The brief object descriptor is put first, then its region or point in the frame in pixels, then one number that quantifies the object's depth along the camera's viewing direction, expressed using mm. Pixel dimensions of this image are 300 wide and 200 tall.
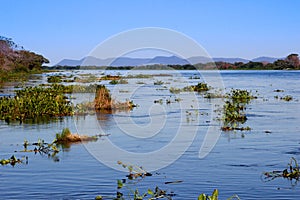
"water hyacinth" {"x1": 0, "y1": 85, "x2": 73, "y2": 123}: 24234
